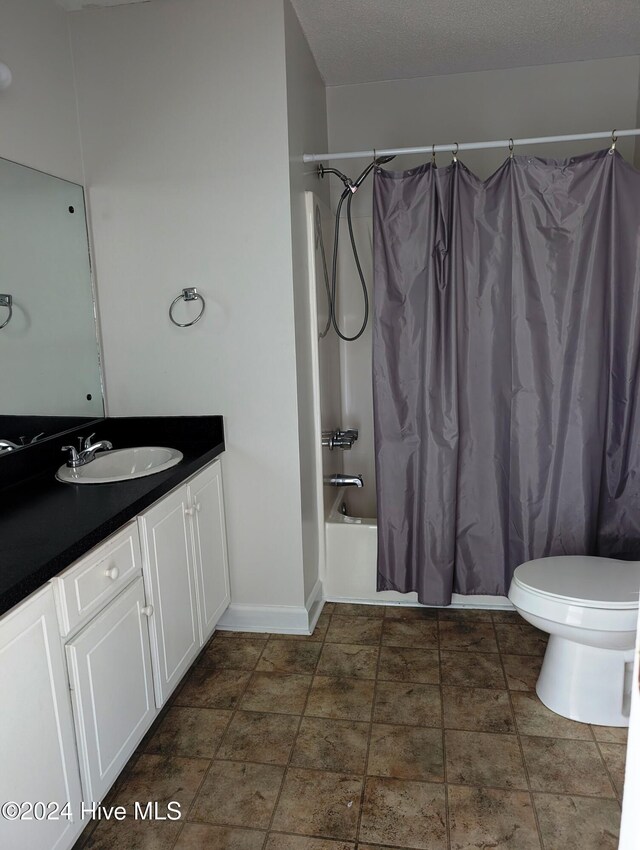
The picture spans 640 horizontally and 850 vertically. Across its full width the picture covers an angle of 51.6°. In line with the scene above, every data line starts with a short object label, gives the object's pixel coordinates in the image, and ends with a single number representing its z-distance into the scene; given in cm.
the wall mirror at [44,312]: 208
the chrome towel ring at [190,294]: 247
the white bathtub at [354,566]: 286
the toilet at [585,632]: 197
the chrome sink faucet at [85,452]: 220
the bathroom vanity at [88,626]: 133
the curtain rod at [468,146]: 231
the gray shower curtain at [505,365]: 243
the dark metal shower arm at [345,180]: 255
